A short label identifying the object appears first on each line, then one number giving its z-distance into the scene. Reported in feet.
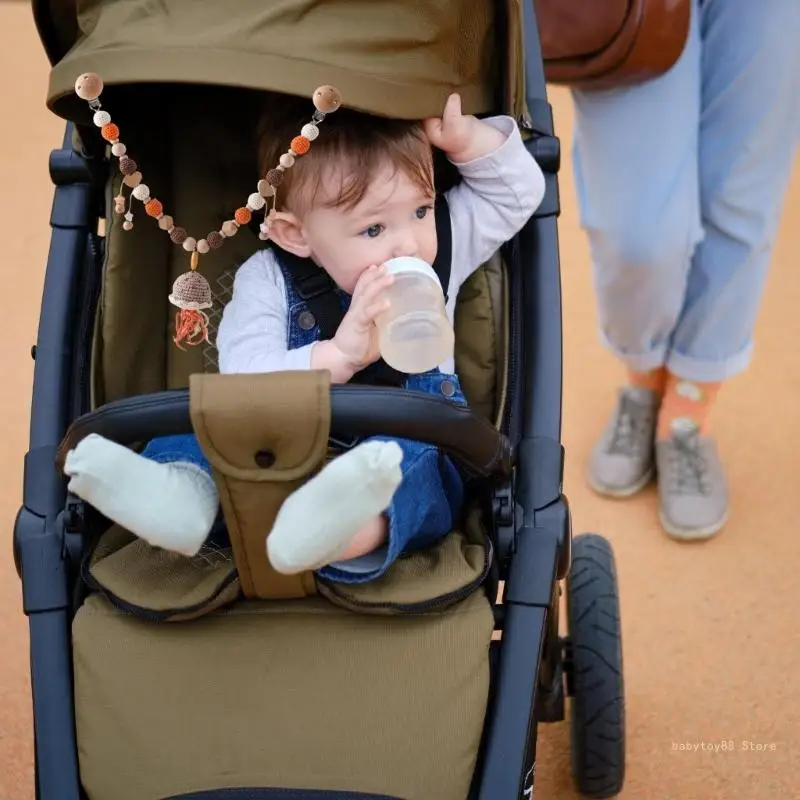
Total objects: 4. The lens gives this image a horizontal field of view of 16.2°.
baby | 7.28
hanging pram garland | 7.87
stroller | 7.49
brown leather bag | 8.64
